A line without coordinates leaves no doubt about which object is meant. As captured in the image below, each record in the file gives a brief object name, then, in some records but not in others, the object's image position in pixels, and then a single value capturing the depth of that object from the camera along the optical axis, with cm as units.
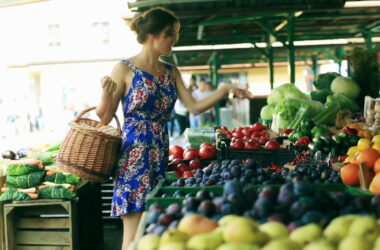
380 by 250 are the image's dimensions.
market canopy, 696
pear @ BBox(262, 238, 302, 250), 155
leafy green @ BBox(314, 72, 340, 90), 814
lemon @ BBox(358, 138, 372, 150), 366
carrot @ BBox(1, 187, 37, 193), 473
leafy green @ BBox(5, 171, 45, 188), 475
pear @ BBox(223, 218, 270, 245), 166
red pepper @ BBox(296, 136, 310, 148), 486
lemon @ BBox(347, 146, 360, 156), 359
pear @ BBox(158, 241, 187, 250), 167
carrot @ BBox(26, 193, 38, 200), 471
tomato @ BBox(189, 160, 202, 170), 426
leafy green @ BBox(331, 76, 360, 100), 721
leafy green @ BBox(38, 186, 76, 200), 470
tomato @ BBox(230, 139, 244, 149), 463
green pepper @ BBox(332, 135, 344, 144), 447
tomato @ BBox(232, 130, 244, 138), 590
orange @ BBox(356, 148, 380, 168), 274
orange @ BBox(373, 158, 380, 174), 261
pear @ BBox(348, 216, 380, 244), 168
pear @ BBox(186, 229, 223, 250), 171
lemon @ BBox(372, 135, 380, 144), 359
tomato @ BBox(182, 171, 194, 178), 367
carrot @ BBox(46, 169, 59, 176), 490
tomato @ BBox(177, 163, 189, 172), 415
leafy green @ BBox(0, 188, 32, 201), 469
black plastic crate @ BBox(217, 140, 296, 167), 409
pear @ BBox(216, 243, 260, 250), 160
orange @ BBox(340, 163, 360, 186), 263
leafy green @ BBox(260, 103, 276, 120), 781
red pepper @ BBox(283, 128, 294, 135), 588
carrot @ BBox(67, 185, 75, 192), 477
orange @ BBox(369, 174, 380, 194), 238
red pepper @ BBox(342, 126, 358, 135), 484
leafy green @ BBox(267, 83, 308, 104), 762
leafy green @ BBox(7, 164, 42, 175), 478
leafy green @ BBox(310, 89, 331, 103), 750
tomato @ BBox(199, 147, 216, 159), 470
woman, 350
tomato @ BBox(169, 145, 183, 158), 507
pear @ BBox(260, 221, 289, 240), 172
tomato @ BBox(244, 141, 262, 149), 458
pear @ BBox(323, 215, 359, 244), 172
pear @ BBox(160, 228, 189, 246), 174
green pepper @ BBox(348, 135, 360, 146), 443
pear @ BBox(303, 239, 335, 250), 153
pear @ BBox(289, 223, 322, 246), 168
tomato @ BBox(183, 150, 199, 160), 467
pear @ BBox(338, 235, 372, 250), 155
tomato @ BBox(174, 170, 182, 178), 406
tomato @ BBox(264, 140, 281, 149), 469
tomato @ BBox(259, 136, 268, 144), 523
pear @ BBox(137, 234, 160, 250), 179
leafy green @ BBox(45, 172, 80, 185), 481
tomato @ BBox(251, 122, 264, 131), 633
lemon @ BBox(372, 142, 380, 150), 334
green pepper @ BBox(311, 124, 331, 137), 530
